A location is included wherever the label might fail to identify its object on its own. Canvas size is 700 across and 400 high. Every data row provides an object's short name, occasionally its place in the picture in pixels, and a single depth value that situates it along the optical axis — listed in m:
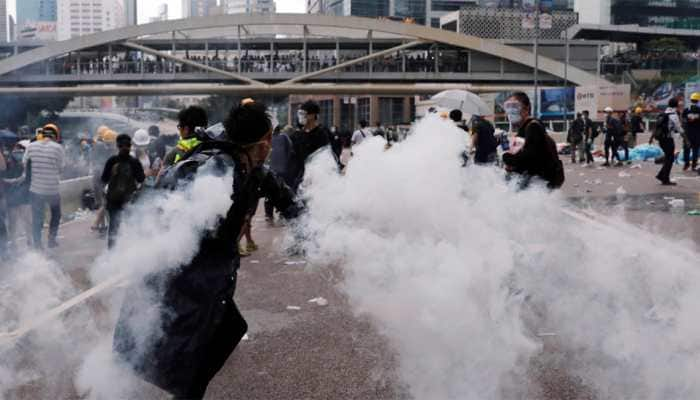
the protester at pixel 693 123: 18.38
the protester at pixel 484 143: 10.32
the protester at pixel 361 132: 18.37
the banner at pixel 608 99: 45.69
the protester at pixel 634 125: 30.22
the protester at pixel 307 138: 9.33
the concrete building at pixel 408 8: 149.25
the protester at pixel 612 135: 24.33
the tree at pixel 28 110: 22.22
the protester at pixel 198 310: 3.56
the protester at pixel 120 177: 9.34
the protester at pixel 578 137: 28.41
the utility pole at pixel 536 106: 52.44
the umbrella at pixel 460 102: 13.78
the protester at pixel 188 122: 7.70
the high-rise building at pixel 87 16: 96.88
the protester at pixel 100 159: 13.78
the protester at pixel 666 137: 17.41
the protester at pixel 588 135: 27.69
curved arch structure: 94.30
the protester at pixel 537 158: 7.15
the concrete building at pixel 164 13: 150.15
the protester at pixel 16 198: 11.26
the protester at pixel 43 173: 11.05
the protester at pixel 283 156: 9.69
